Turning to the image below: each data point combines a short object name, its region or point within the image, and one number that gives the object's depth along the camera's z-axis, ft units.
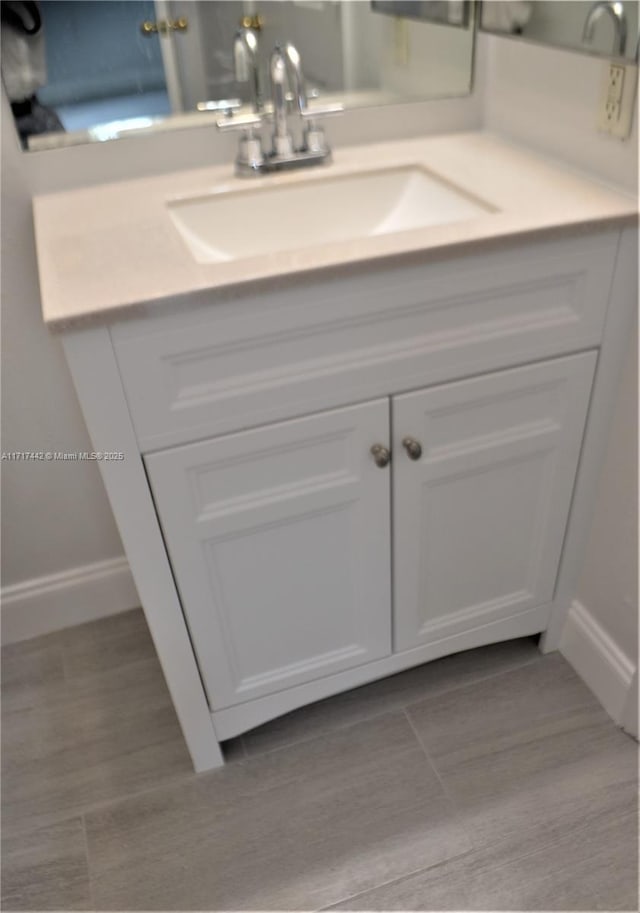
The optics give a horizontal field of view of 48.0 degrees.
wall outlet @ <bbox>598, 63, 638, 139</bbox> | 3.34
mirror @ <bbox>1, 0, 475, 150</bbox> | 3.70
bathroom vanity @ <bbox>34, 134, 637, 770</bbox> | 2.93
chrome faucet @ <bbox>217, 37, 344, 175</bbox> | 3.76
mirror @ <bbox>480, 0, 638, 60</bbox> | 3.31
